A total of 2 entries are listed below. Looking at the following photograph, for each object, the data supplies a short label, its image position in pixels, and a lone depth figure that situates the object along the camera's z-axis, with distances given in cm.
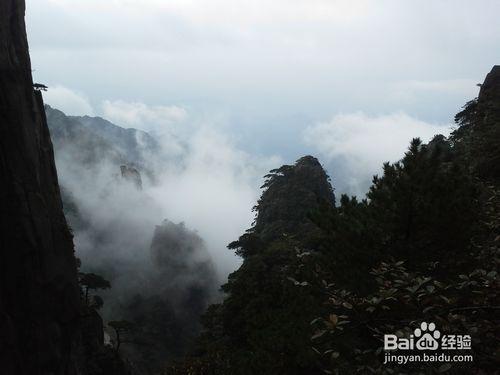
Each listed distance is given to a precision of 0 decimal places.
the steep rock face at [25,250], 2325
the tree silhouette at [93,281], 4387
